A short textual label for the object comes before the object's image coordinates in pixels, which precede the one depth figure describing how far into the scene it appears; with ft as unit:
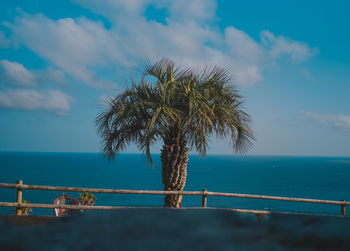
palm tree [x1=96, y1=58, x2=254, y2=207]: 26.37
